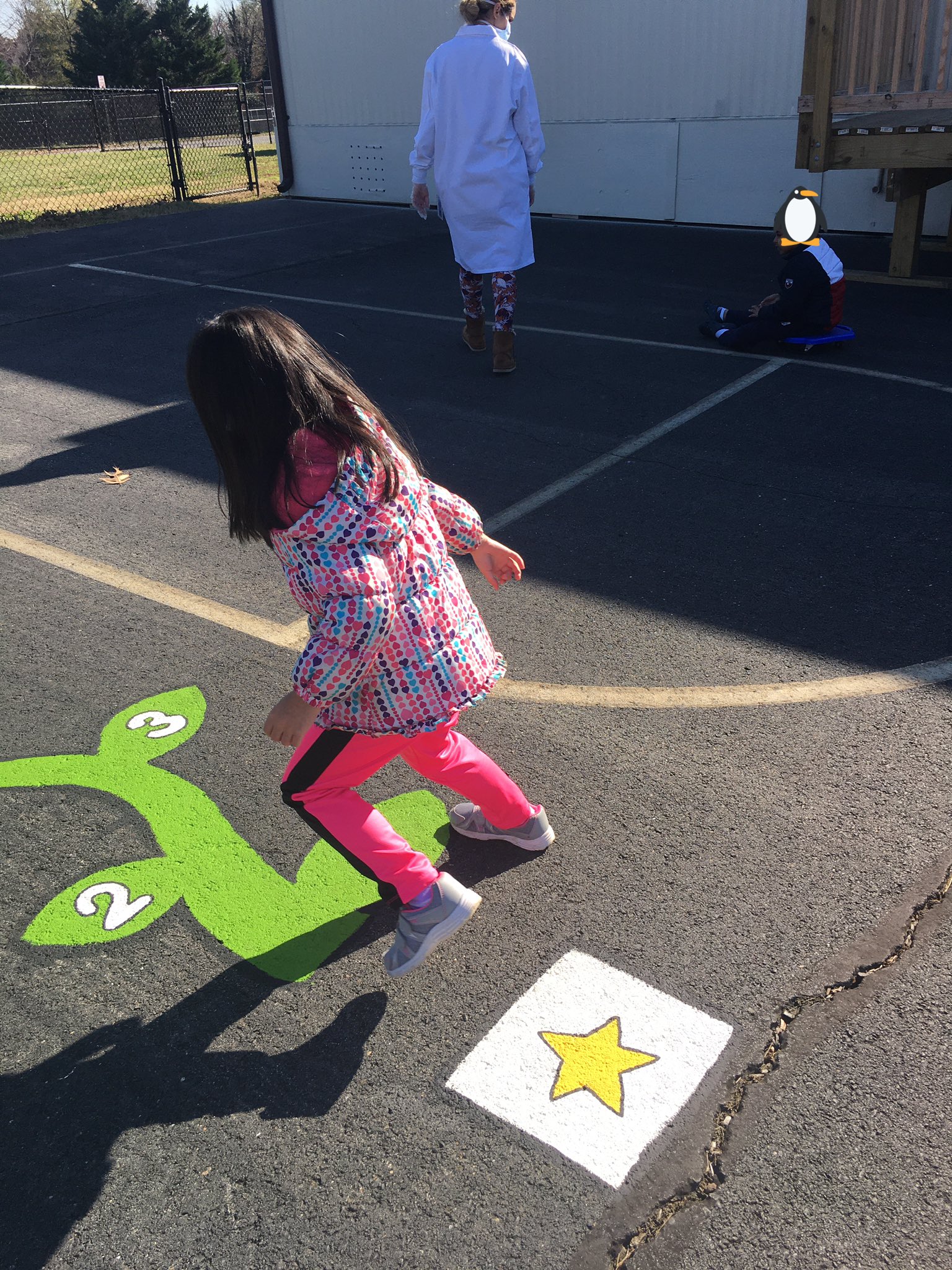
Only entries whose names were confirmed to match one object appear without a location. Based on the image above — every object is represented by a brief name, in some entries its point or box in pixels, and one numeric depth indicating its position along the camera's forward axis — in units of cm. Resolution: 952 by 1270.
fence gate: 1748
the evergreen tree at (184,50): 4369
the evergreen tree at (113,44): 4297
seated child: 694
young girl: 197
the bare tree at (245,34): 5644
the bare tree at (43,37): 5231
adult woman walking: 652
